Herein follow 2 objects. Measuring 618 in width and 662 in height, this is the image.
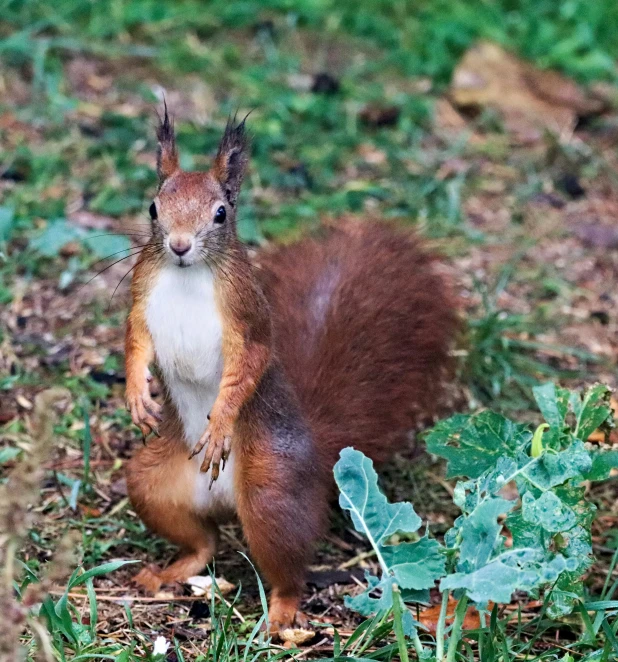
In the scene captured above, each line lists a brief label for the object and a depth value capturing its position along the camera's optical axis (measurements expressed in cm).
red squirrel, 479
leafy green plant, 416
